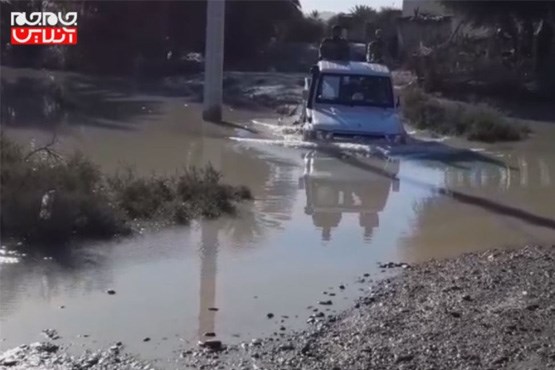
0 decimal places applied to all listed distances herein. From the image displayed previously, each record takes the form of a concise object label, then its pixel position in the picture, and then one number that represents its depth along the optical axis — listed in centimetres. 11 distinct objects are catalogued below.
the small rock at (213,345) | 911
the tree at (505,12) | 3675
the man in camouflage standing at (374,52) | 2820
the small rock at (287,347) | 905
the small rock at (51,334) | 936
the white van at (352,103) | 2352
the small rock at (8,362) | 859
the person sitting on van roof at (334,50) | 2775
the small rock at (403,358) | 852
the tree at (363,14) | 5072
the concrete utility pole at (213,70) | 2973
